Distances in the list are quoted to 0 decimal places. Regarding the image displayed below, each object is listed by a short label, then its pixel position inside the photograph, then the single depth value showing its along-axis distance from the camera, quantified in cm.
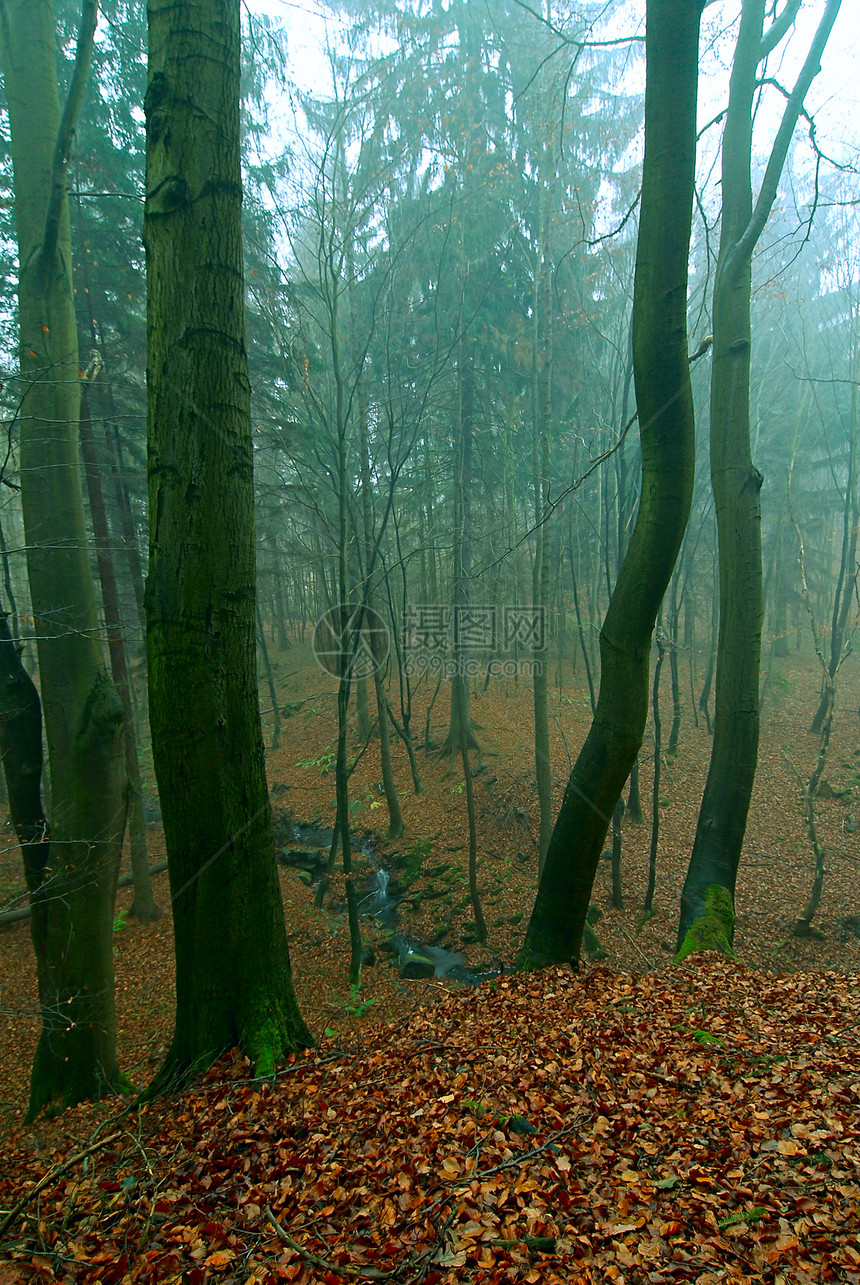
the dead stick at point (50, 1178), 166
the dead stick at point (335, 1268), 147
